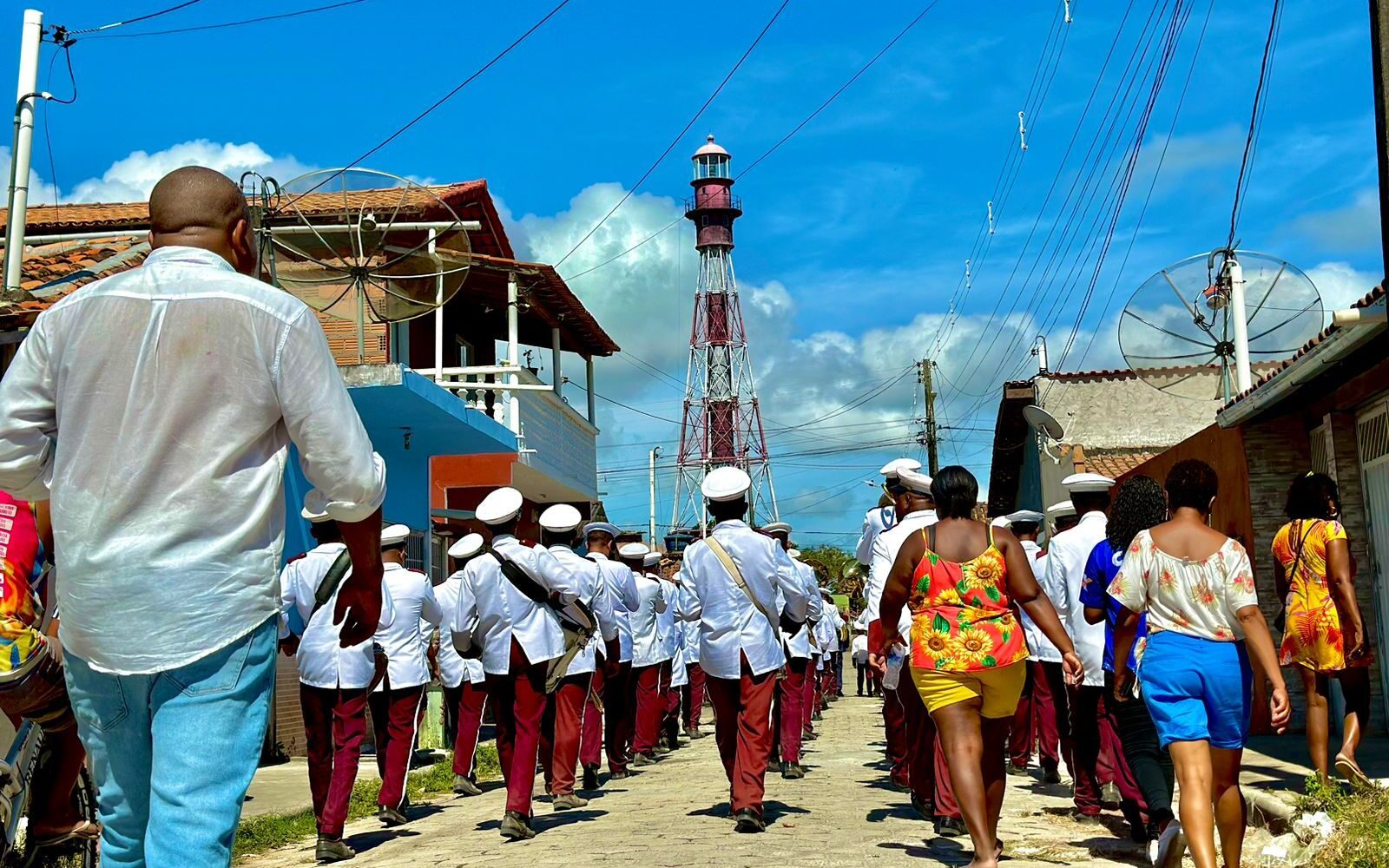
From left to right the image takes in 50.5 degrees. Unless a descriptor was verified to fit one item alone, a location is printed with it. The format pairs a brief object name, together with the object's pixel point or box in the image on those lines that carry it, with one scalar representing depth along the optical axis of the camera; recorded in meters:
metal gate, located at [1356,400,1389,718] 11.85
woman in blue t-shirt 6.80
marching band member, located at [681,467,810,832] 8.58
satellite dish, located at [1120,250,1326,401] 14.47
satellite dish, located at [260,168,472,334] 14.05
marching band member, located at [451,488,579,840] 9.29
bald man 2.97
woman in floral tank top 6.60
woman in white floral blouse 5.87
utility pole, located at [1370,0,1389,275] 6.72
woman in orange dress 7.94
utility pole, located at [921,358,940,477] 47.12
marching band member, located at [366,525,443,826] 9.89
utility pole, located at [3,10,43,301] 11.34
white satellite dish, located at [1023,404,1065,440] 22.06
